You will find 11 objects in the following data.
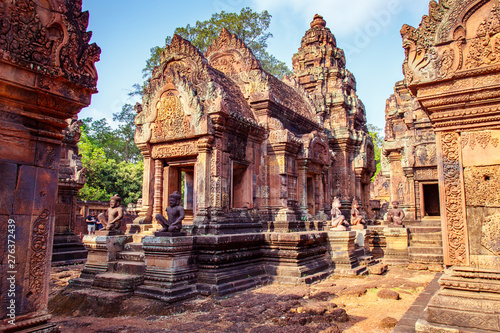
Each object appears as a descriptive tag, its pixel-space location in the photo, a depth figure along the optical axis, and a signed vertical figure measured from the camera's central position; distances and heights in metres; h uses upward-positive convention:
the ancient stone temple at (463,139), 3.45 +0.70
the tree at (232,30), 23.52 +11.65
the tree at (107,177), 25.22 +2.02
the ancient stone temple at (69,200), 11.92 +0.19
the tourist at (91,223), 16.58 -0.83
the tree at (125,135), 33.34 +6.56
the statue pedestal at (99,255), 7.90 -1.10
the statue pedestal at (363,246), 10.91 -1.26
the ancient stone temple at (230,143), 8.83 +1.74
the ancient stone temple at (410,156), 13.50 +1.93
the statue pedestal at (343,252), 9.60 -1.26
